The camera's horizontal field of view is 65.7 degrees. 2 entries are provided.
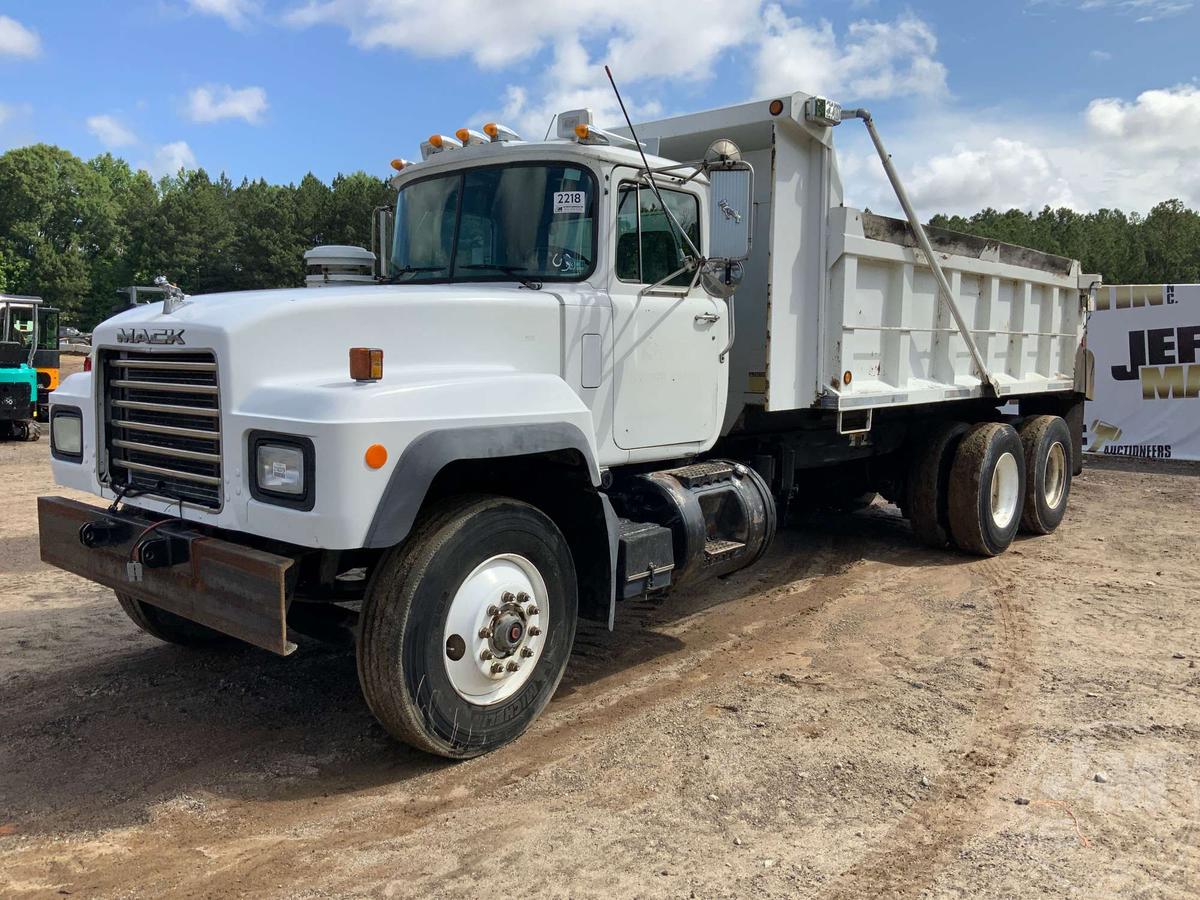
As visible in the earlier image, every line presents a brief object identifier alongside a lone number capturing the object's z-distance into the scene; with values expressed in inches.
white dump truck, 139.9
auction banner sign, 587.8
